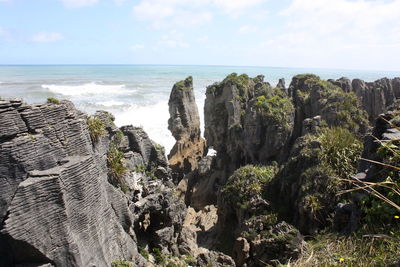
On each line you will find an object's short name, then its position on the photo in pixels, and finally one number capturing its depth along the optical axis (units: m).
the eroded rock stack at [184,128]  30.50
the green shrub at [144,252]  12.75
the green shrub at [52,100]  10.10
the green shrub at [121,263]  10.27
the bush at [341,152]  15.49
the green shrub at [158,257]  12.92
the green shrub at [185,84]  31.62
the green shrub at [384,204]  7.36
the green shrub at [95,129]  12.14
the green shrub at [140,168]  15.35
